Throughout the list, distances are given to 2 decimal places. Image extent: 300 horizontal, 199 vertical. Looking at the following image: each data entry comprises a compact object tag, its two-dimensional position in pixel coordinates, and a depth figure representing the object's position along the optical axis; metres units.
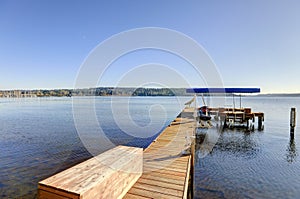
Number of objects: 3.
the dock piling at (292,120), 11.92
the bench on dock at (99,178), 2.41
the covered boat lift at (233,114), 15.04
